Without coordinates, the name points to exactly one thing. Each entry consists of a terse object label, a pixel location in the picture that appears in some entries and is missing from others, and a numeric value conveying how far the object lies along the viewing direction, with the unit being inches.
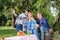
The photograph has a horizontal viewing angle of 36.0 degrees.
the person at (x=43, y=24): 124.8
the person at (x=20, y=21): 174.9
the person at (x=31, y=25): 129.7
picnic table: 105.8
